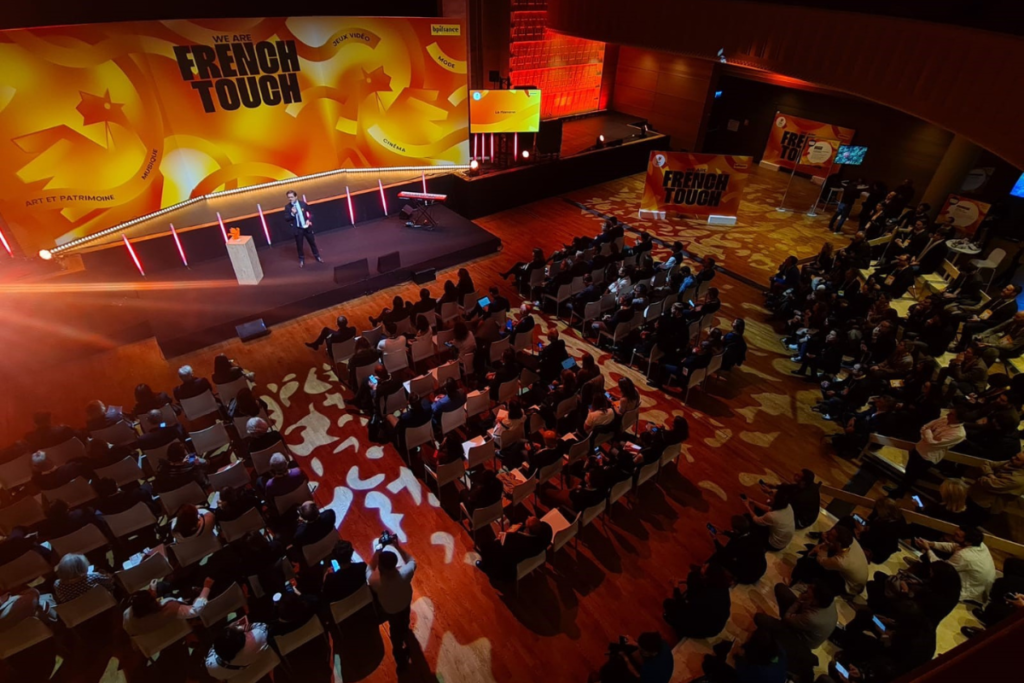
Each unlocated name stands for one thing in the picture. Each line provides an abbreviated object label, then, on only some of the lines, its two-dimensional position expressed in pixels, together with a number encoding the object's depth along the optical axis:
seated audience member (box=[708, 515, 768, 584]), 5.09
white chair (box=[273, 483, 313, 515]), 5.32
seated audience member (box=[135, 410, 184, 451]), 5.91
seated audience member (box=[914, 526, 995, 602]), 4.75
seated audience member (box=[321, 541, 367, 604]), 4.35
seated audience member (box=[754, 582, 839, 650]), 4.22
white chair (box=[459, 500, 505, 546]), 5.24
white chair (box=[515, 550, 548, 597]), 4.90
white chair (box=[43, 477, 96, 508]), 5.39
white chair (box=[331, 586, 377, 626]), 4.44
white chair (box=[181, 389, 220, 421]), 6.61
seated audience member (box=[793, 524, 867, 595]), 4.69
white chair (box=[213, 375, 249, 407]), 6.86
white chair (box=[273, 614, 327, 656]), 4.21
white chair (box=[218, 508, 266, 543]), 5.16
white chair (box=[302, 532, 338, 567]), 4.88
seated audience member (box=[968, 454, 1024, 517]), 5.35
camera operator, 4.20
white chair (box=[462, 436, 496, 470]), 5.93
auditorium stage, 8.60
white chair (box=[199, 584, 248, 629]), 4.42
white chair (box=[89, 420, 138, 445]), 6.05
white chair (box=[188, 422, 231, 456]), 6.10
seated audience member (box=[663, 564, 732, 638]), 4.47
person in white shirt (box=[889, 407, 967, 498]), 5.81
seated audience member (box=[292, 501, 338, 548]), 4.84
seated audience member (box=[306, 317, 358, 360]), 7.63
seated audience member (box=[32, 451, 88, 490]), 5.41
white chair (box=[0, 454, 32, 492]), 5.68
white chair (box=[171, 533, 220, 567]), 4.91
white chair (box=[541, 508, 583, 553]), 5.18
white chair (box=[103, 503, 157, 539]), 5.09
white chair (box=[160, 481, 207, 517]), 5.39
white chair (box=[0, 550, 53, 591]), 4.71
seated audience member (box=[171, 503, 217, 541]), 4.82
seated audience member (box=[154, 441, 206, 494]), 5.38
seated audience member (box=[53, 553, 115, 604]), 4.38
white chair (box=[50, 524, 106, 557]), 4.84
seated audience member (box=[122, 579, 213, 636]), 4.13
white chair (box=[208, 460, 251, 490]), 5.67
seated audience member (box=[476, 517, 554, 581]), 4.84
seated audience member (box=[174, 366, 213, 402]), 6.52
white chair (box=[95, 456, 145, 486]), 5.68
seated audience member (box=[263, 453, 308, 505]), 5.29
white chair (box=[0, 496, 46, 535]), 5.30
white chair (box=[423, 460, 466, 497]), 5.69
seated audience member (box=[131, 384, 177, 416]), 6.38
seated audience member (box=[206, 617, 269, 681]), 3.83
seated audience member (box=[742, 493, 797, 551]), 5.25
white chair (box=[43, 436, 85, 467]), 5.80
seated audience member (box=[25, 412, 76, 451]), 5.80
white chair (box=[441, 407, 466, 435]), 6.39
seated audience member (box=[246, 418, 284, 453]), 5.66
